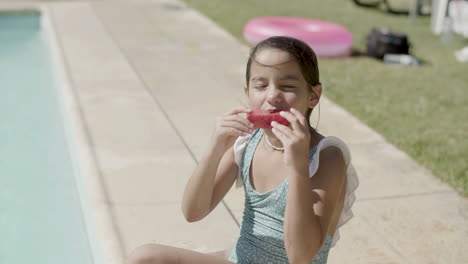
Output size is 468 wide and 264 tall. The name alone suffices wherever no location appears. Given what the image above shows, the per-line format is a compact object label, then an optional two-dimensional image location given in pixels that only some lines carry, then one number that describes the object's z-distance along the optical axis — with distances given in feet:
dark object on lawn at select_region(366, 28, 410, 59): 30.35
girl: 7.61
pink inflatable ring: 29.96
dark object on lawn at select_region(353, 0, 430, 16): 45.07
